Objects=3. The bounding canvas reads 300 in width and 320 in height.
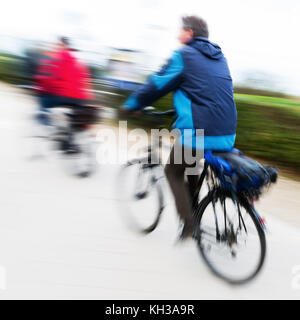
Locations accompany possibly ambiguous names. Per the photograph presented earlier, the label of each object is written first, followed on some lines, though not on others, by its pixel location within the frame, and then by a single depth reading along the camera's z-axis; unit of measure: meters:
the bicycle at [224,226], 2.86
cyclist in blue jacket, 2.74
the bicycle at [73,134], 4.77
